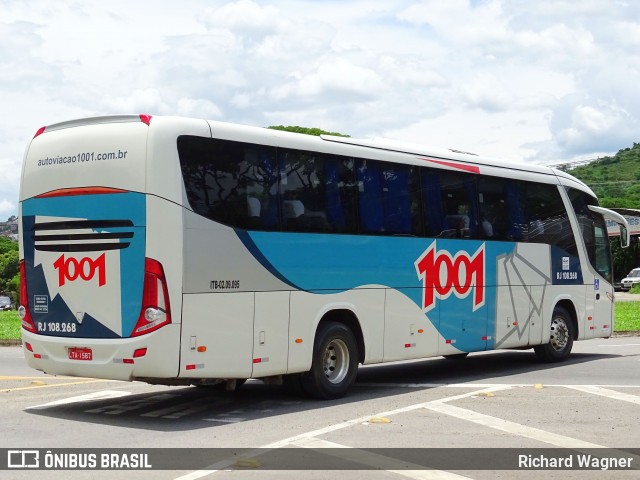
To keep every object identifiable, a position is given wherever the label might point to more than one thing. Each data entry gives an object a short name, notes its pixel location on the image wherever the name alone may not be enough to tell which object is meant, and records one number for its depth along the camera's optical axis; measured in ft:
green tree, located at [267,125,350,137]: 205.46
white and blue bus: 36.70
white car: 213.66
